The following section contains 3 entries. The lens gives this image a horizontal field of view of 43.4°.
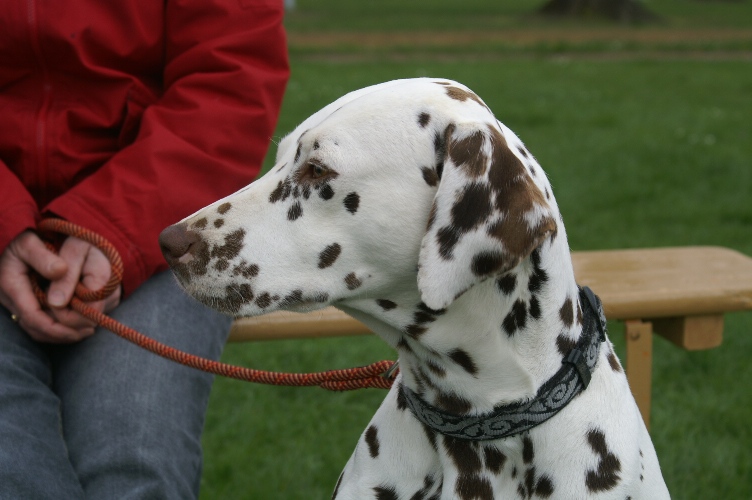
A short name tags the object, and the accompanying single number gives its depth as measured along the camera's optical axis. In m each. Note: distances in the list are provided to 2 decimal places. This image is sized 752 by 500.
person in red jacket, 2.70
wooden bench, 3.49
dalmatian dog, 2.26
